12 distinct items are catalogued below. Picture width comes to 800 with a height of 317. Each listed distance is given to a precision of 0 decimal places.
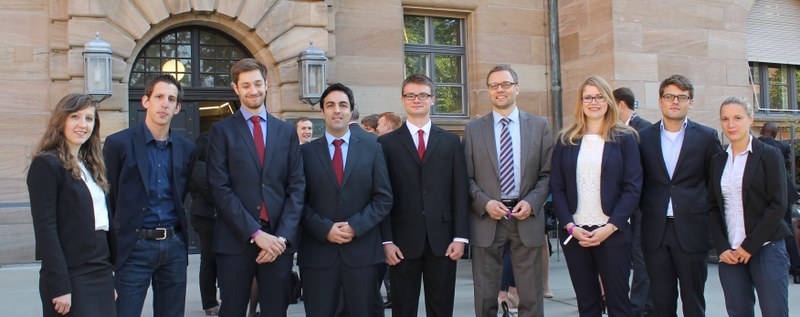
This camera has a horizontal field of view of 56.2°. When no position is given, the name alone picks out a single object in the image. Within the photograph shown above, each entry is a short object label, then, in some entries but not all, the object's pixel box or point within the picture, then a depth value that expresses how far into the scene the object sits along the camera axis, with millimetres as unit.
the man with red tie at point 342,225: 5062
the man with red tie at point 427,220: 5301
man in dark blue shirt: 4738
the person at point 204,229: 5852
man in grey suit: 5379
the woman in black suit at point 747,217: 4945
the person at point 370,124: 8281
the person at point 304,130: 7680
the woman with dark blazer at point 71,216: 4059
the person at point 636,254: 6680
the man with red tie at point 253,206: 4773
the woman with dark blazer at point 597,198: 5266
